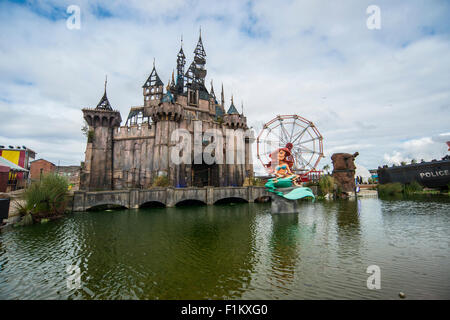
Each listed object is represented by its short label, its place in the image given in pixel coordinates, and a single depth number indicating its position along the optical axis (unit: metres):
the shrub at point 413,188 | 43.46
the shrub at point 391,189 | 44.23
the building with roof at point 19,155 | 42.91
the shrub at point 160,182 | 30.77
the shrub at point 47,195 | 17.39
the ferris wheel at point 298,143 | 37.72
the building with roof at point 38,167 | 50.08
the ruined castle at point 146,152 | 34.31
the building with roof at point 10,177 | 25.19
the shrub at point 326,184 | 38.25
